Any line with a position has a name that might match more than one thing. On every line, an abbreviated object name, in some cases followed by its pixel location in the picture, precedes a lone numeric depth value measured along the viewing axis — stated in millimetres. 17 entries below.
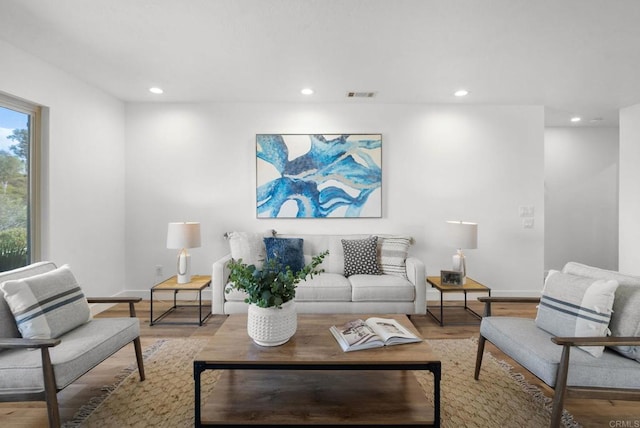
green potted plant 1820
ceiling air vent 3680
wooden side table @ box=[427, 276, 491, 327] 3318
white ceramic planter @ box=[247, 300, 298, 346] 1821
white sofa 3197
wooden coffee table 1649
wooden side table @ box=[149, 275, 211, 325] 3275
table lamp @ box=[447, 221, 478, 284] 3537
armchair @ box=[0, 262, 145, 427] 1549
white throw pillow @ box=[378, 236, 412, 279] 3553
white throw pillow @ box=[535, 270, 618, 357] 1688
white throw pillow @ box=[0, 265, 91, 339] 1749
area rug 1852
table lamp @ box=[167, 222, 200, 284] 3432
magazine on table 1817
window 2695
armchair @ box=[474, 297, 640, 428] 1552
